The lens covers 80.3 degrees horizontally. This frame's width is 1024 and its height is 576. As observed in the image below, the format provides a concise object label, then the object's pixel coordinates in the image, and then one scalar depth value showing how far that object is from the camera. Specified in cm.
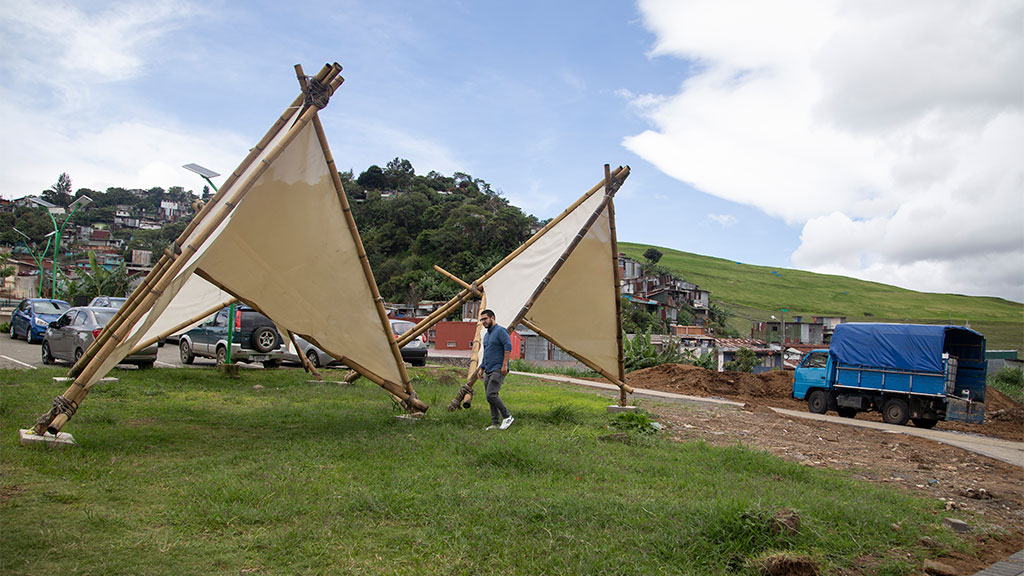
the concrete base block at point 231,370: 1366
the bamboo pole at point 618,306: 1221
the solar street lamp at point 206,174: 1549
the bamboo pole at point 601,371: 1220
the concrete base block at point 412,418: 916
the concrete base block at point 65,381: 1012
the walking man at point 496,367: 905
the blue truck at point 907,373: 1523
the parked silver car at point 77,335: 1375
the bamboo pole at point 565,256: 1072
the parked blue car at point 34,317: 2245
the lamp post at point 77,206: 2597
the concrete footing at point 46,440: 617
